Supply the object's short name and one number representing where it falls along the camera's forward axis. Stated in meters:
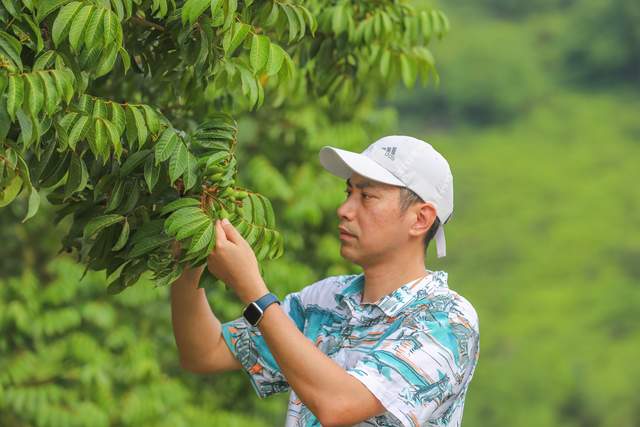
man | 5.44
